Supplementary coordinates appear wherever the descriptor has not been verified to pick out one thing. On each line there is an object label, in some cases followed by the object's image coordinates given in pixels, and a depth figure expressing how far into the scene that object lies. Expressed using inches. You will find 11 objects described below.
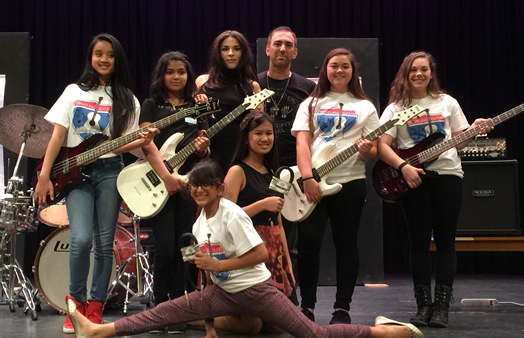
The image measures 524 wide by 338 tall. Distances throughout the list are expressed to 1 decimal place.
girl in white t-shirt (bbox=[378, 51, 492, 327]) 153.6
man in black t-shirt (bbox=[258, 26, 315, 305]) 164.7
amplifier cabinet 240.2
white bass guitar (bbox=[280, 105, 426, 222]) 151.3
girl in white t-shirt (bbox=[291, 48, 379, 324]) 151.3
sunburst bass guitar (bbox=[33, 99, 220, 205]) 143.8
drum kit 182.5
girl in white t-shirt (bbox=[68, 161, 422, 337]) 123.1
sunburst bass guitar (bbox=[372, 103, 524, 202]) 152.6
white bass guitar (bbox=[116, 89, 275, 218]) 147.0
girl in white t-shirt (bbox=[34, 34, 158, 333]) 143.3
